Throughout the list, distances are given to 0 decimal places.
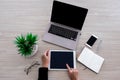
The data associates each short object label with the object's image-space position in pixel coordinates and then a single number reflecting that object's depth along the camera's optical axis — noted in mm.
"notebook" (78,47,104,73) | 1284
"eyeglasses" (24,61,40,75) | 1258
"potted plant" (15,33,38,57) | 1197
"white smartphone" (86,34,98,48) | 1363
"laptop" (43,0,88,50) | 1322
